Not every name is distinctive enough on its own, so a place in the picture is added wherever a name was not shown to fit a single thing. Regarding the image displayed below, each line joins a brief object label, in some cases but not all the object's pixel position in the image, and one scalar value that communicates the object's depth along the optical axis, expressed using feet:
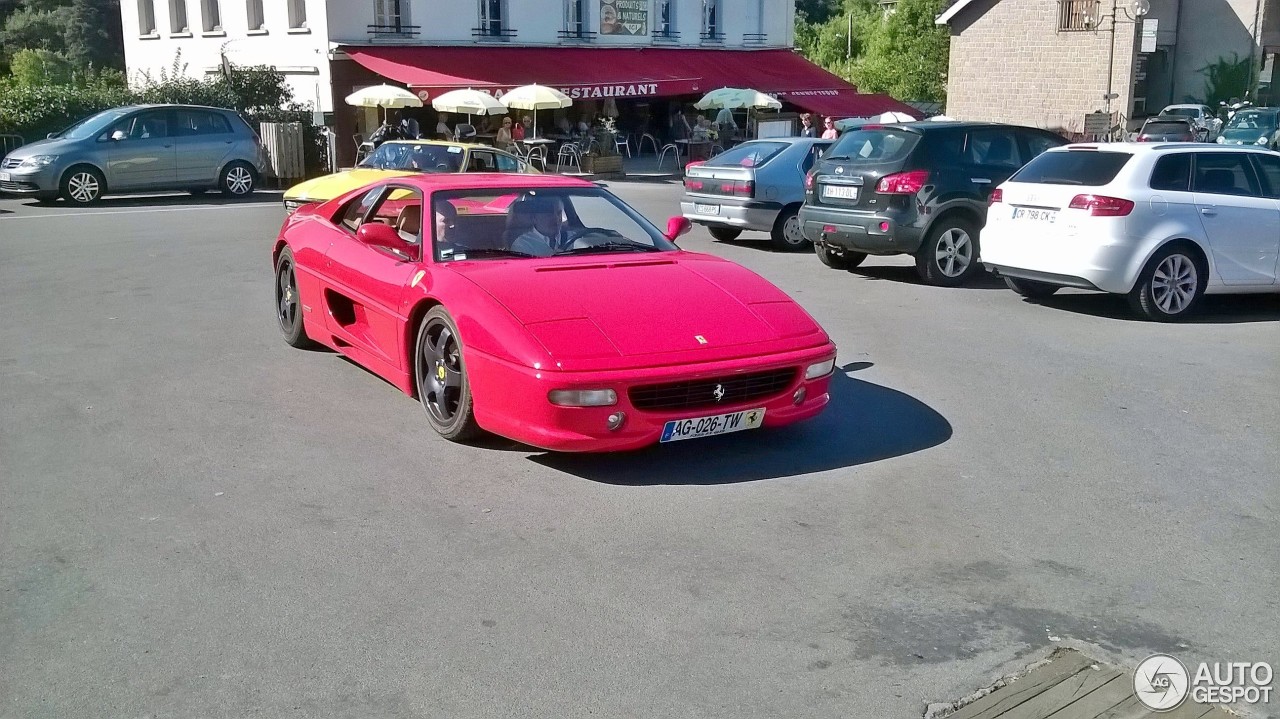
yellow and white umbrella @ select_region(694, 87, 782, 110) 107.96
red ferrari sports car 18.97
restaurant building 106.22
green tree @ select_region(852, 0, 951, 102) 193.36
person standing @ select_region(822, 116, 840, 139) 91.36
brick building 135.64
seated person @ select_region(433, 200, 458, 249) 22.76
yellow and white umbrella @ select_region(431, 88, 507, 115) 92.89
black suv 39.91
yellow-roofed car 50.85
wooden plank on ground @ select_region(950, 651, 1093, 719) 12.23
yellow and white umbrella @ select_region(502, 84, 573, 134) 95.45
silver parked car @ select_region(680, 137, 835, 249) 50.11
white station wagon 33.35
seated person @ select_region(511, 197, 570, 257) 22.97
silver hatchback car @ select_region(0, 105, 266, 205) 65.05
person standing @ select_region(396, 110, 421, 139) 90.29
